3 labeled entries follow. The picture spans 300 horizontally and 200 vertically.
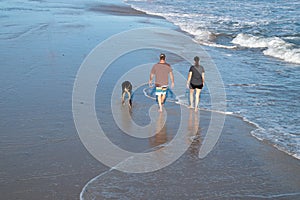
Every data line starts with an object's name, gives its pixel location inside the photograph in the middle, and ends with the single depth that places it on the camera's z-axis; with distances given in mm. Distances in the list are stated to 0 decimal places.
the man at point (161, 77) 11023
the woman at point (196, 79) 11094
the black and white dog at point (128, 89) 11070
